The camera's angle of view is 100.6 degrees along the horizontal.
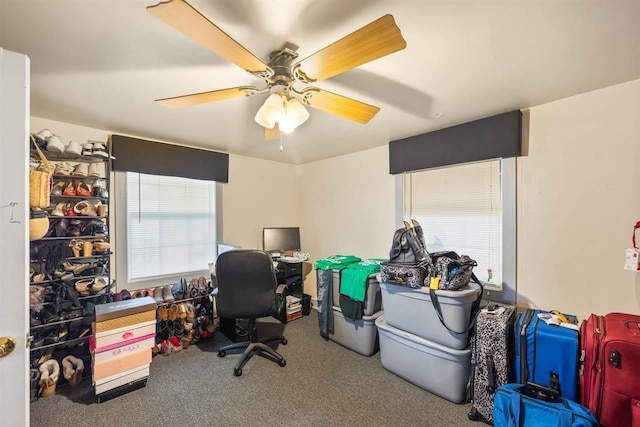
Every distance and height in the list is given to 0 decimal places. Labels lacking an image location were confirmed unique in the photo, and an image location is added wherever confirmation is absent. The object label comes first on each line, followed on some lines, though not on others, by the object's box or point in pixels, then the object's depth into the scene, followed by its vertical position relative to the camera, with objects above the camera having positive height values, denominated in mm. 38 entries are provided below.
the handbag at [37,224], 955 -39
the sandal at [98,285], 2314 -634
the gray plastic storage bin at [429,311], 1934 -775
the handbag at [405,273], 2133 -494
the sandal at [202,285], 3004 -847
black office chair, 2242 -623
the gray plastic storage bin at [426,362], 1934 -1170
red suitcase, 1348 -836
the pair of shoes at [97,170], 2449 +420
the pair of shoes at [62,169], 2283 +383
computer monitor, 3861 -379
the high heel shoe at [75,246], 2305 -289
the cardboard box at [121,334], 1975 -946
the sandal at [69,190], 2317 +204
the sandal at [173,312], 2739 -1022
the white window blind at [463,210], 2441 +40
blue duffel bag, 1313 -1022
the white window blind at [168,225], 2977 -142
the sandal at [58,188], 2262 +218
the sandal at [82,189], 2369 +217
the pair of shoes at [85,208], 2359 +48
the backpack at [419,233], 2375 -181
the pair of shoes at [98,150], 2469 +596
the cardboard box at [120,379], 1951 -1269
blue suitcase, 1535 -856
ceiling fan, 953 +683
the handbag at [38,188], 948 +93
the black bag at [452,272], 1984 -445
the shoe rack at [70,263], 2127 -437
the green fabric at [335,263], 2859 -542
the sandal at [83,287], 2266 -629
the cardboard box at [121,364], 1948 -1155
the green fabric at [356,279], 2557 -650
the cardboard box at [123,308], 2007 -752
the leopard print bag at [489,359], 1736 -974
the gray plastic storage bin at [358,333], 2600 -1213
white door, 775 -64
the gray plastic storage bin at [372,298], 2588 -832
